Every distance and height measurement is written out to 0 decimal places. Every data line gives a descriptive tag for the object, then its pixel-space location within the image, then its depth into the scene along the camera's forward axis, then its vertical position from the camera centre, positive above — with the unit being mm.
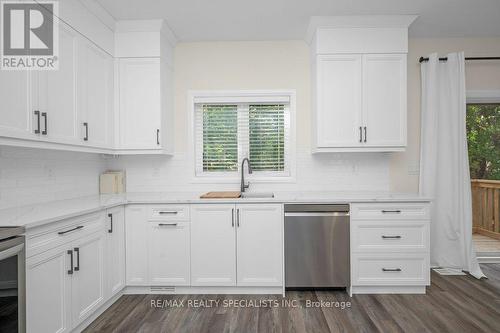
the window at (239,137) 3582 +372
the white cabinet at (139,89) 3111 +840
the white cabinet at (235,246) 2826 -760
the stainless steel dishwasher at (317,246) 2787 -751
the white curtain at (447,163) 3346 +42
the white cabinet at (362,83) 3051 +885
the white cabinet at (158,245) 2842 -752
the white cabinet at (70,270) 1737 -730
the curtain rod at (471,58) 3396 +1261
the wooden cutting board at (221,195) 2910 -285
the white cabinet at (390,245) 2803 -747
